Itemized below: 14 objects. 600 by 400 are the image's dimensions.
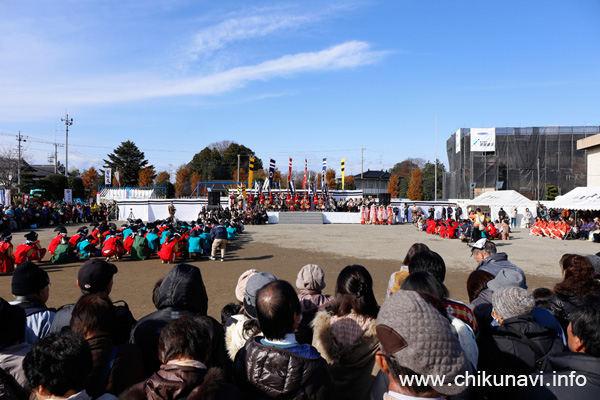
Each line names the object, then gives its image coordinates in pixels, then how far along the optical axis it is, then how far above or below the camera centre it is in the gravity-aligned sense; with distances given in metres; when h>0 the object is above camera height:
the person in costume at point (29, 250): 9.77 -1.58
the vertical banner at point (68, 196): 27.05 -0.34
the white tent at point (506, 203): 24.20 -0.45
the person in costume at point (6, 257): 9.37 -1.68
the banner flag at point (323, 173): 31.18 +1.72
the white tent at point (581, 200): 17.91 -0.16
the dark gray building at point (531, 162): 36.00 +3.36
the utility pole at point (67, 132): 45.59 +7.41
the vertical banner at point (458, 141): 40.69 +5.96
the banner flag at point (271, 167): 29.06 +2.06
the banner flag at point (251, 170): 29.47 +1.90
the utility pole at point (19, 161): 35.35 +2.91
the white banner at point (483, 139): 37.50 +5.67
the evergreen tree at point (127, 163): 52.06 +4.10
